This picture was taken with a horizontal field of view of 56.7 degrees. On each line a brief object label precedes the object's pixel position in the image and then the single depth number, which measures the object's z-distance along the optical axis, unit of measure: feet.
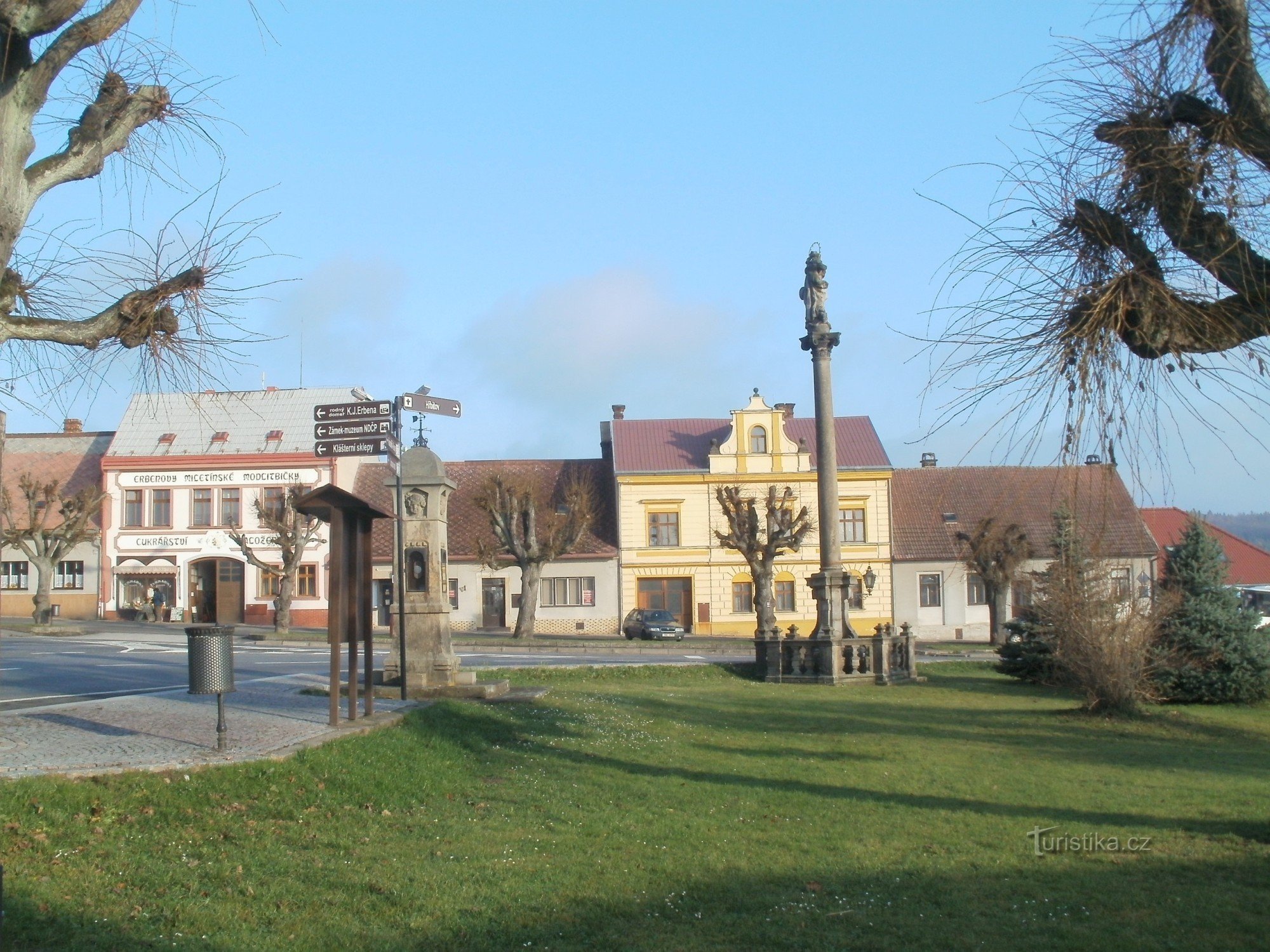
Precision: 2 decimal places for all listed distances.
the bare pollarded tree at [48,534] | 122.11
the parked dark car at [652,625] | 151.84
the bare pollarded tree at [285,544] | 124.57
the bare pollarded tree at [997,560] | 133.39
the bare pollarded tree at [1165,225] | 20.85
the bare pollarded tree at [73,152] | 20.62
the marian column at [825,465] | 78.84
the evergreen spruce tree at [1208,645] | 70.79
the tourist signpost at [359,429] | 60.44
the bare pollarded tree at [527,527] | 132.26
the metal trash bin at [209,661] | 30.81
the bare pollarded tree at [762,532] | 124.26
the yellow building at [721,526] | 170.50
